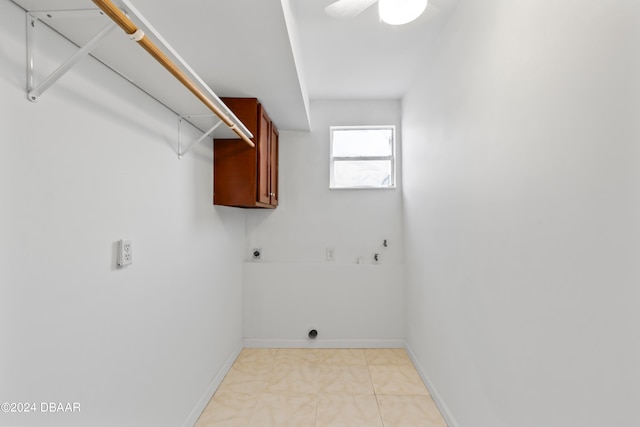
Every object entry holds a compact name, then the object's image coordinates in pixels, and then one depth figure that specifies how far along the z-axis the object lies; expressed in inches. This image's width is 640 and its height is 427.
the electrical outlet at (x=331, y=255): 126.9
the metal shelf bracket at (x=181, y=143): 72.7
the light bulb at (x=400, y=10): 52.7
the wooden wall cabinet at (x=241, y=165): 88.9
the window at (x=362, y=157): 130.3
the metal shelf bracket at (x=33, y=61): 35.3
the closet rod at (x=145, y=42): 28.5
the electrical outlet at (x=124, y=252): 51.1
